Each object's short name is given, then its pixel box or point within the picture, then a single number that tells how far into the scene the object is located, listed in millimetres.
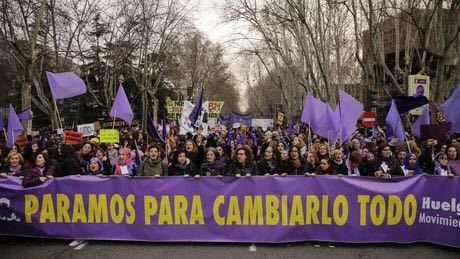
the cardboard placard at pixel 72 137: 8375
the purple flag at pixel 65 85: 7402
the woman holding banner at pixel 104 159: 7196
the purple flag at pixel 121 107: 8008
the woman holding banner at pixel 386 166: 6059
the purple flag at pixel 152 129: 7965
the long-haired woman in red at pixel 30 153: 7422
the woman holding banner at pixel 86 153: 7473
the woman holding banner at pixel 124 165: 6234
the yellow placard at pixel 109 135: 8383
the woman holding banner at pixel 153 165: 5879
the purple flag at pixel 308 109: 8352
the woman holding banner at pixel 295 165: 6190
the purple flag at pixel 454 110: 7020
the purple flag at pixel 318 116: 8391
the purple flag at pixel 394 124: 7383
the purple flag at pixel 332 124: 7979
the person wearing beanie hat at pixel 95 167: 6082
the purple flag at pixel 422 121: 8244
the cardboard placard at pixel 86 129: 12344
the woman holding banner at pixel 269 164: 6070
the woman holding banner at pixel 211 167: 5914
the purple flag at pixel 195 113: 9055
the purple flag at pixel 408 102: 7848
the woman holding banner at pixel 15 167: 6016
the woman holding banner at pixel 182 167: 5941
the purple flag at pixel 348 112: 6793
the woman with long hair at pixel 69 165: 6105
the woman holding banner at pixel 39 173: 5477
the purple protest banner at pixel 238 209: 5188
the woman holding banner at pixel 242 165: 5741
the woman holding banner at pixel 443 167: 6023
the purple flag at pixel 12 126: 8312
